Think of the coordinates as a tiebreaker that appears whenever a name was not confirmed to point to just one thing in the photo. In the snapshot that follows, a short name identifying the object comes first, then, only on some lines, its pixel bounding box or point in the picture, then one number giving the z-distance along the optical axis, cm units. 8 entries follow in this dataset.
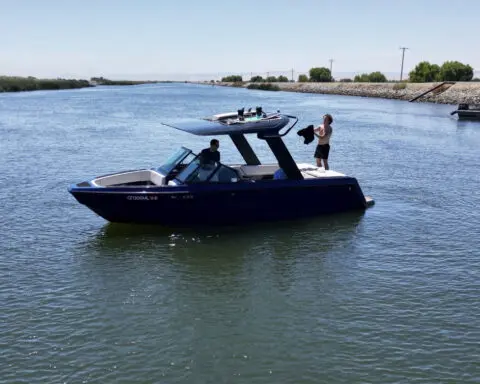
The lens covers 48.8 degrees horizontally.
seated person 1317
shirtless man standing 1612
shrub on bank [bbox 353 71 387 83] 14450
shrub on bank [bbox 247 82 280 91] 16430
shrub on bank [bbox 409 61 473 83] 11200
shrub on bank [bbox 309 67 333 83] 17725
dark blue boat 1270
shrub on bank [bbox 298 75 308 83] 18856
